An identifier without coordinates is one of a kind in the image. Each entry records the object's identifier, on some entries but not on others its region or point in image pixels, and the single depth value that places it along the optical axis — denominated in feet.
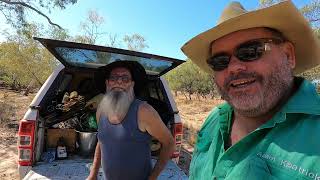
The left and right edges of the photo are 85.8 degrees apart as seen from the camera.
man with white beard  4.28
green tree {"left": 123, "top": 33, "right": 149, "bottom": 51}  78.00
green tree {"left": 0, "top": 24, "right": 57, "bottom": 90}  40.35
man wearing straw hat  1.93
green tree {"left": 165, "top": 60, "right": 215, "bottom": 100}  65.40
